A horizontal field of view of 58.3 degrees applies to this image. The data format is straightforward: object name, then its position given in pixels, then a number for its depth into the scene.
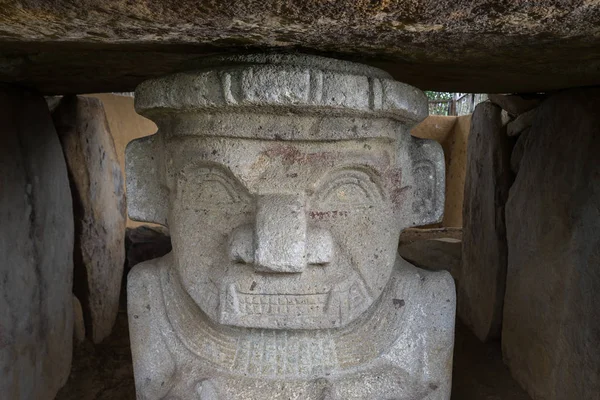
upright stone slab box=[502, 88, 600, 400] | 1.95
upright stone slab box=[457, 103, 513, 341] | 2.89
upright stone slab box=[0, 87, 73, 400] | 2.09
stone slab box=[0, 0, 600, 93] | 0.93
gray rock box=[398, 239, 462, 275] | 3.83
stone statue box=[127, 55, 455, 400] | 1.48
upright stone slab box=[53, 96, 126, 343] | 2.88
